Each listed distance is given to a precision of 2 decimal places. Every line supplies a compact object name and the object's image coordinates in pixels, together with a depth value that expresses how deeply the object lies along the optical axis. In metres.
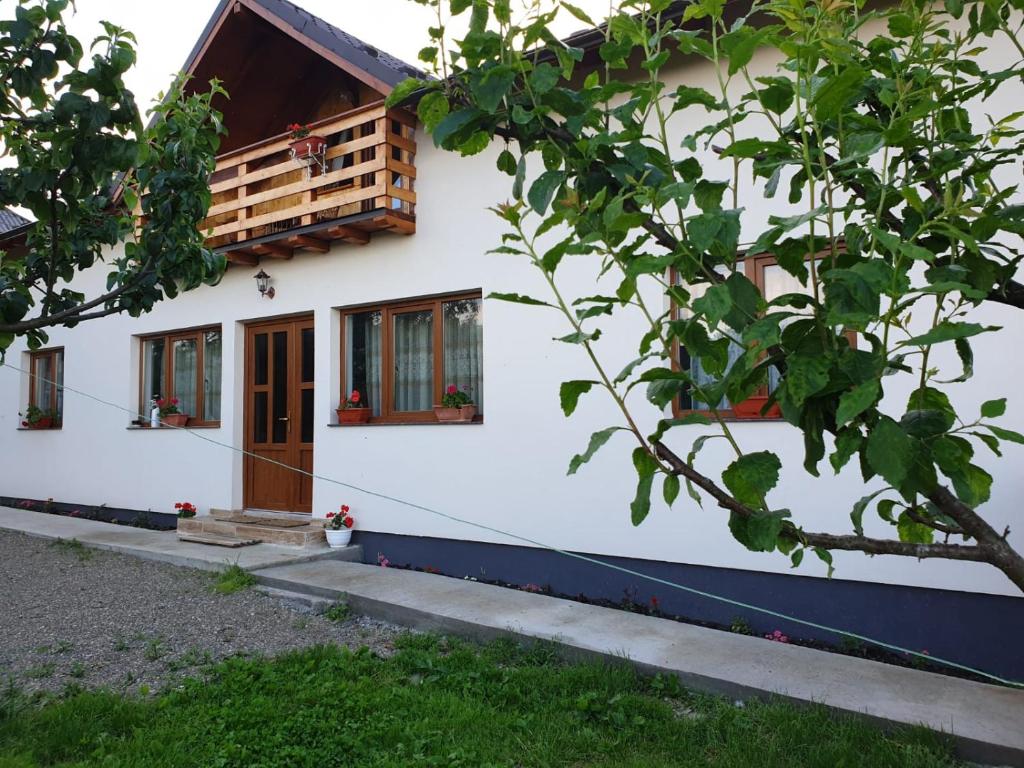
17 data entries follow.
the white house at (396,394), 5.10
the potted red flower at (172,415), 9.30
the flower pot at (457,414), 6.91
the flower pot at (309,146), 7.63
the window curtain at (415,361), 7.49
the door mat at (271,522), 7.91
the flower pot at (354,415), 7.68
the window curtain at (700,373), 5.44
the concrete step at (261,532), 7.51
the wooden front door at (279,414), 8.45
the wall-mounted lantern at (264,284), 8.41
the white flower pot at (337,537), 7.46
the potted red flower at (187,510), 8.70
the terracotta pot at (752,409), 5.23
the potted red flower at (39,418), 11.23
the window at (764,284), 5.40
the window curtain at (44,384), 11.62
